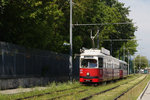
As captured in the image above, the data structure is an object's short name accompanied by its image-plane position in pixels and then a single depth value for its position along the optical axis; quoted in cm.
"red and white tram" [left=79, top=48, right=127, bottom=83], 2848
